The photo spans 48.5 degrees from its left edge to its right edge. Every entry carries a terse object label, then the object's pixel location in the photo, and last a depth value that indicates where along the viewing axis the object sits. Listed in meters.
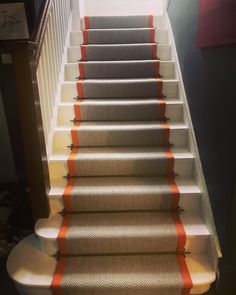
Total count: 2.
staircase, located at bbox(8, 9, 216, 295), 1.65
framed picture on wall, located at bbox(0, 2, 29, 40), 2.05
